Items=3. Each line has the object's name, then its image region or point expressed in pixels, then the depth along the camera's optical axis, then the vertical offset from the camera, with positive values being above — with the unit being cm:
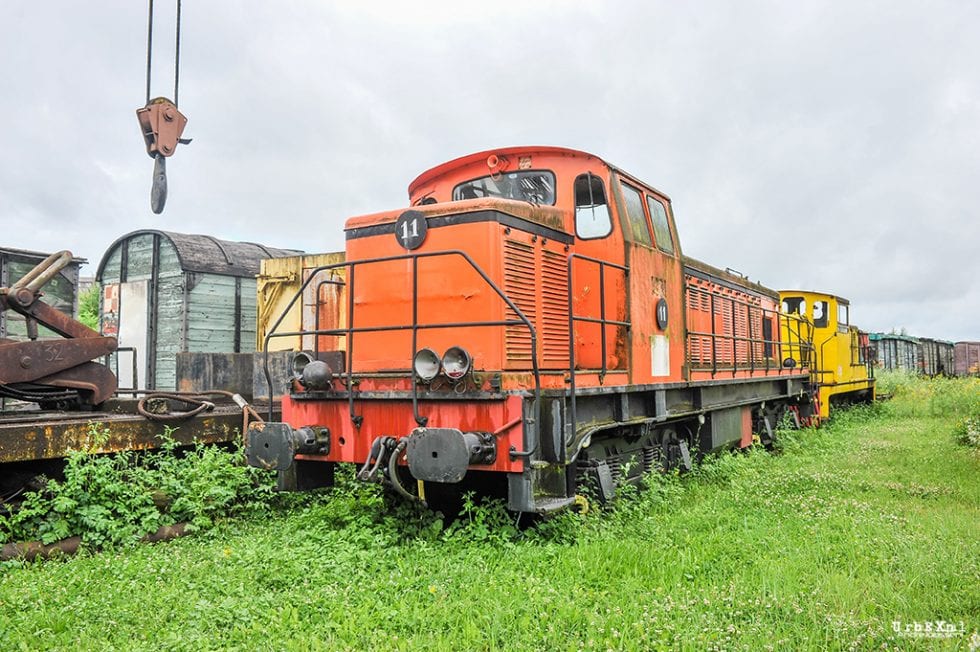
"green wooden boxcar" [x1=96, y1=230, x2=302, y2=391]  1455 +162
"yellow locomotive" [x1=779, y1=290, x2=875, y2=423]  1436 +63
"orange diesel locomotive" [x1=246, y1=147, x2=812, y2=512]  499 +25
